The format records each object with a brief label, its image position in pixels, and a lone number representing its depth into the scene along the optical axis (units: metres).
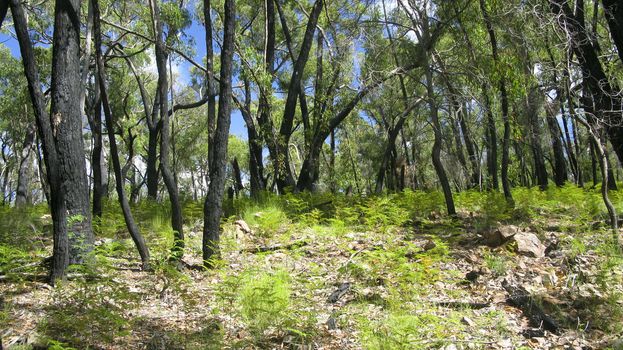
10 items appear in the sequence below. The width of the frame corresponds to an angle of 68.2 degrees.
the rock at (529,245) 6.46
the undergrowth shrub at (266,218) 8.19
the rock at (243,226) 8.28
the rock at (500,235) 6.89
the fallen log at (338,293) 5.21
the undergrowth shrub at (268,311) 4.29
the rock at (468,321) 4.49
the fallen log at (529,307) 4.48
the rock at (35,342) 3.73
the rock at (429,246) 6.69
